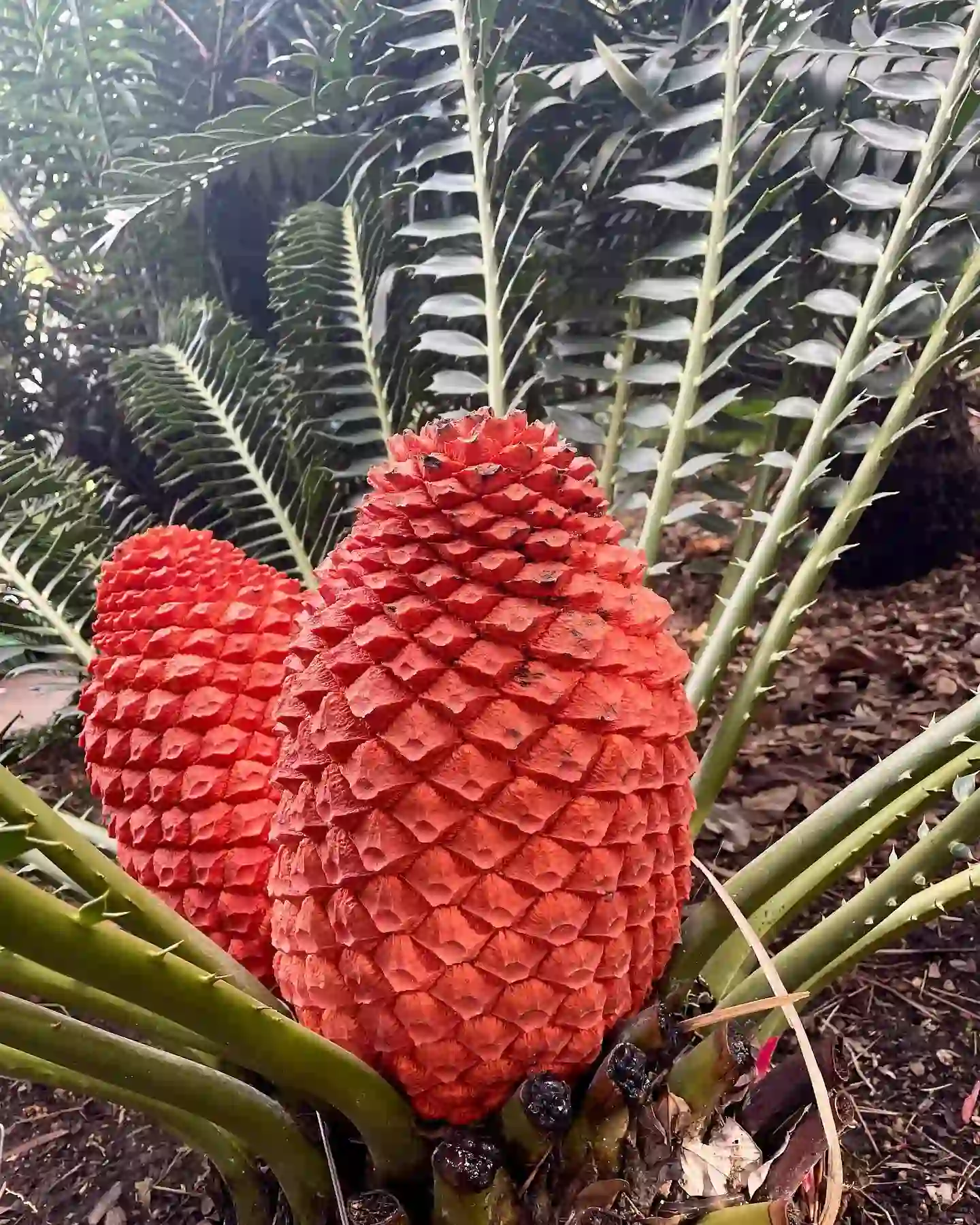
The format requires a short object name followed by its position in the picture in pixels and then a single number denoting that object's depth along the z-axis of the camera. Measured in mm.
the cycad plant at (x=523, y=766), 440
